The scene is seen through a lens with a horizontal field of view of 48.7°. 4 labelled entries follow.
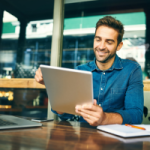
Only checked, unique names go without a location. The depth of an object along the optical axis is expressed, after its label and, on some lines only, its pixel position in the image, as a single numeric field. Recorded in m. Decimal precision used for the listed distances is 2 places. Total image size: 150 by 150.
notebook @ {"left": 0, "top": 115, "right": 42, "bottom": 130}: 0.77
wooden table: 0.53
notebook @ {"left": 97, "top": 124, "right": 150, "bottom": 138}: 0.67
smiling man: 1.05
